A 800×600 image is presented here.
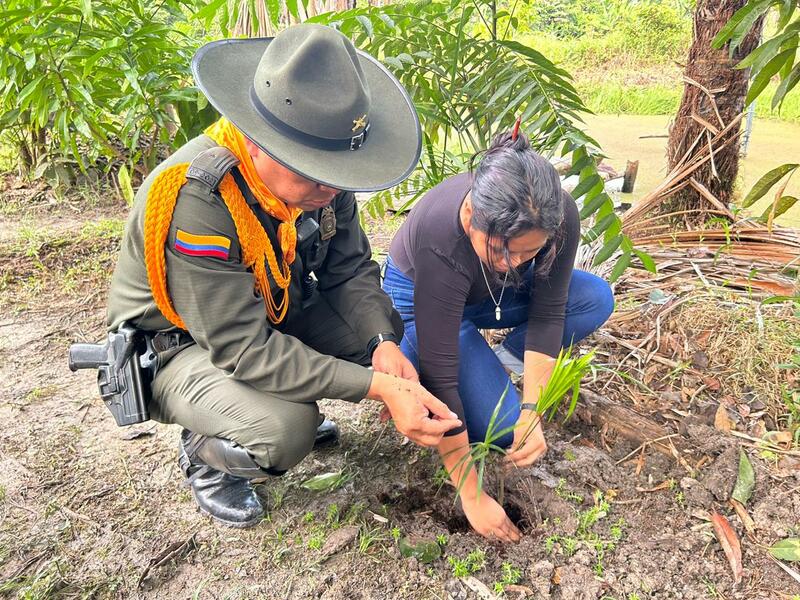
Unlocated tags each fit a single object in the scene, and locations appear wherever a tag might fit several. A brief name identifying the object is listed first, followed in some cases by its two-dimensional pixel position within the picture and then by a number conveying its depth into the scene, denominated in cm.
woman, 148
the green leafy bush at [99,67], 250
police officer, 143
